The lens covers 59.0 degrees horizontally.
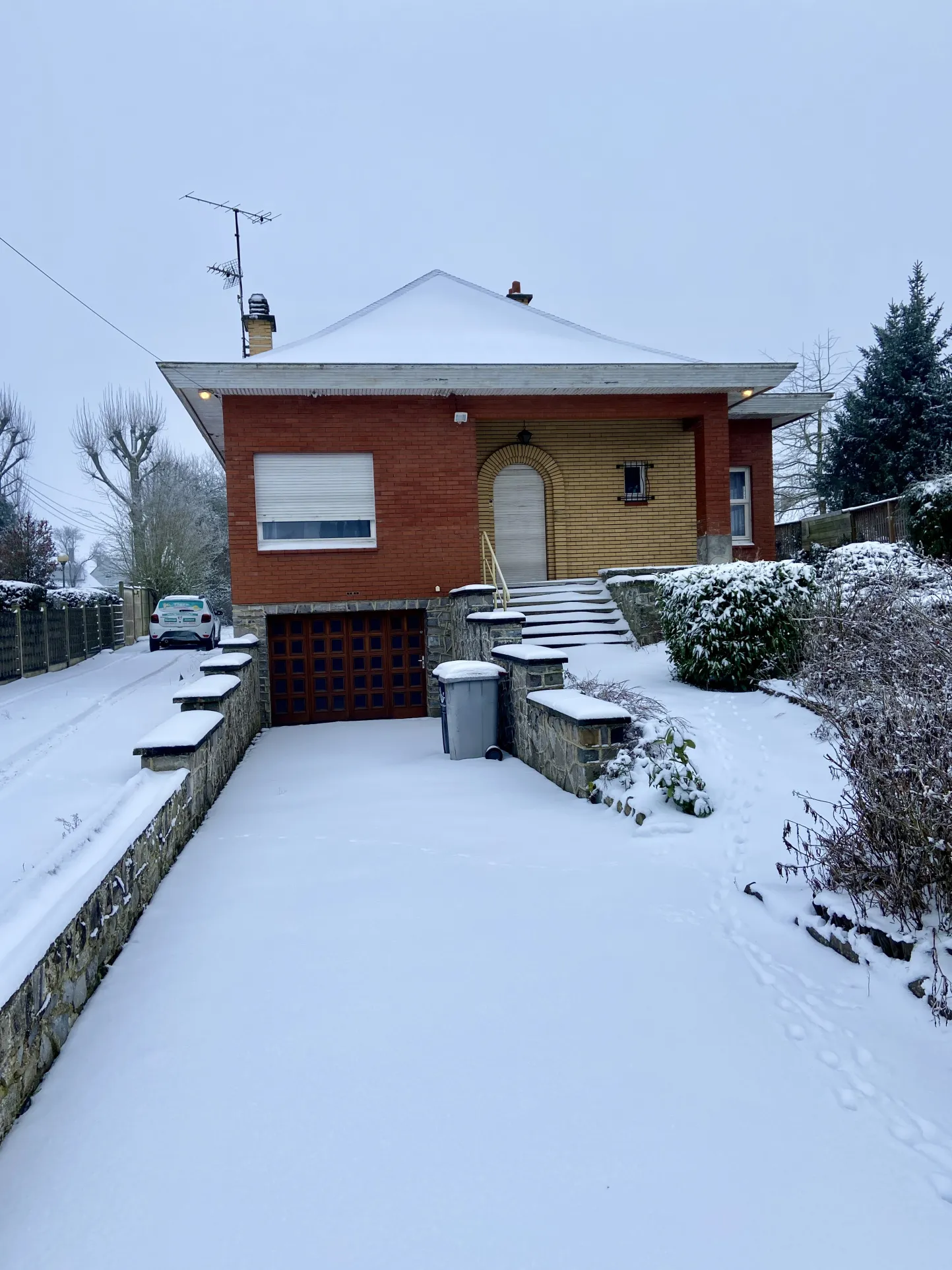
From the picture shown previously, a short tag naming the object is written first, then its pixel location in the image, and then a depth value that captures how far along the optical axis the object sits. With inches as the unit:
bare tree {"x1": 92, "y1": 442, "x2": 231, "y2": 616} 1286.9
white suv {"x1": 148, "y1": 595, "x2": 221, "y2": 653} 841.5
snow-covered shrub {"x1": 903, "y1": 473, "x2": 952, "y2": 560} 540.1
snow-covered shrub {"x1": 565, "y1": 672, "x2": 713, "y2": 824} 244.5
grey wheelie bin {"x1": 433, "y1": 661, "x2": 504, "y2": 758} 343.0
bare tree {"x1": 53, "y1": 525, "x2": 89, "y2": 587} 2361.0
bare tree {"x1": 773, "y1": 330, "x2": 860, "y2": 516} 1217.4
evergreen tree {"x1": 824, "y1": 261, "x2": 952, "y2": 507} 800.9
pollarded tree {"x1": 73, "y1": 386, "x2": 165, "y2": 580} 1401.3
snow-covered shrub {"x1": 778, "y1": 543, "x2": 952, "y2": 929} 152.9
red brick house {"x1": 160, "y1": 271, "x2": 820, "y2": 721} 487.5
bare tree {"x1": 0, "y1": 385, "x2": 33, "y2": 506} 1519.4
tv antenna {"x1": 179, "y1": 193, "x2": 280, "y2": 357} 721.6
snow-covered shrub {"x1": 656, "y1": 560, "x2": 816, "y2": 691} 355.9
